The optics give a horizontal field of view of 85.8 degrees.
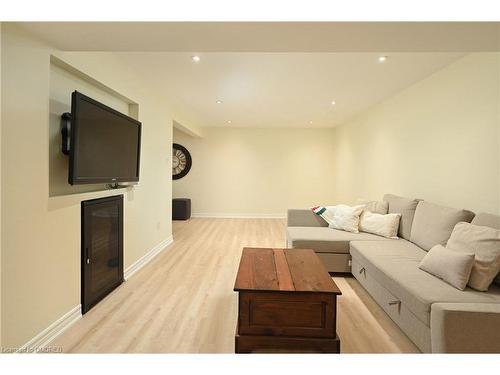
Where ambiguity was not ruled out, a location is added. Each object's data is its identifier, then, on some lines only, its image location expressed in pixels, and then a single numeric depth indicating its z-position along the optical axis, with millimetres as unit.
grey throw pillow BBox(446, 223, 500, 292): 1796
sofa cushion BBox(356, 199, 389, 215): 3512
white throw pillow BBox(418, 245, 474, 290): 1799
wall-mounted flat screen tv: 1928
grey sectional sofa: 1441
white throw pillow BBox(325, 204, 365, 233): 3486
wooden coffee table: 1714
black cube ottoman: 6871
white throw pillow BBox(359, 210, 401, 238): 3191
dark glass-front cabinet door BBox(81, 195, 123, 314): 2305
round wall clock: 7281
